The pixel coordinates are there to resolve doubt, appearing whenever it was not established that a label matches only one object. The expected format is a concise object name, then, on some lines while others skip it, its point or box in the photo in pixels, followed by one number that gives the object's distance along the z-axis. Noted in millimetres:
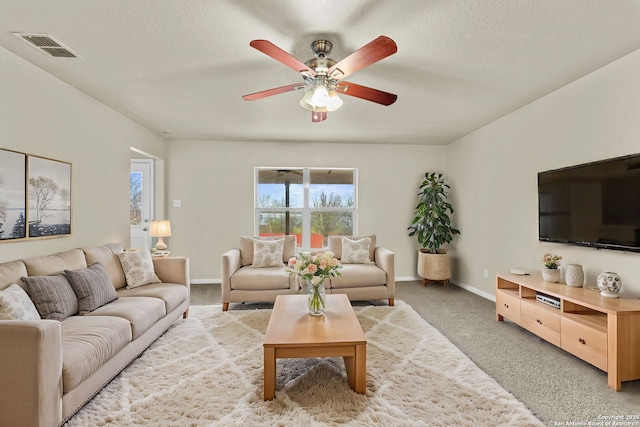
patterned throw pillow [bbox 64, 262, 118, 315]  2500
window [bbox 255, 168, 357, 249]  5613
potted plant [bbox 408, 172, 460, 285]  5023
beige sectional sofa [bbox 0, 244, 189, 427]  1634
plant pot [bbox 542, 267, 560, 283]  3004
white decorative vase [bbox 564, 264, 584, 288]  2809
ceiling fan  1866
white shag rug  1874
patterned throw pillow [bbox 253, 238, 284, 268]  4293
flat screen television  2432
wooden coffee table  2064
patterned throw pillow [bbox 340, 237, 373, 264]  4441
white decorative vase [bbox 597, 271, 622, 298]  2424
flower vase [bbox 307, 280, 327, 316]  2613
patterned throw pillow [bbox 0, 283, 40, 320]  1859
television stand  2125
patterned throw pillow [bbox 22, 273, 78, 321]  2195
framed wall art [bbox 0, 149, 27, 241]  2371
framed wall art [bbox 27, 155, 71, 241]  2635
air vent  2184
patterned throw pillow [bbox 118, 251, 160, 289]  3258
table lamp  4426
